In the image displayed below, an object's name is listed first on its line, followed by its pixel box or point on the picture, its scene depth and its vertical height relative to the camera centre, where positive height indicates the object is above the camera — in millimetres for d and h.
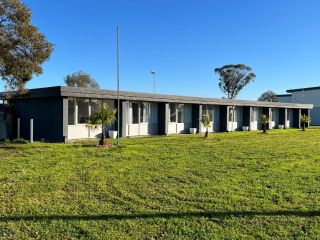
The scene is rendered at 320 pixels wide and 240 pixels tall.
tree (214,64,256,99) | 55229 +9535
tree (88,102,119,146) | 12203 +182
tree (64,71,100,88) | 49190 +7976
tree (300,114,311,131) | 27071 +343
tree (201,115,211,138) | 17057 +70
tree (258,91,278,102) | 65746 +6783
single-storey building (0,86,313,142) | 14363 +598
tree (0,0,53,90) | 10536 +3237
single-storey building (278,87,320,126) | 43487 +4570
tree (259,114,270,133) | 22100 +186
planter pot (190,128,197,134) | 21005 -639
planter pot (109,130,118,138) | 16229 -749
